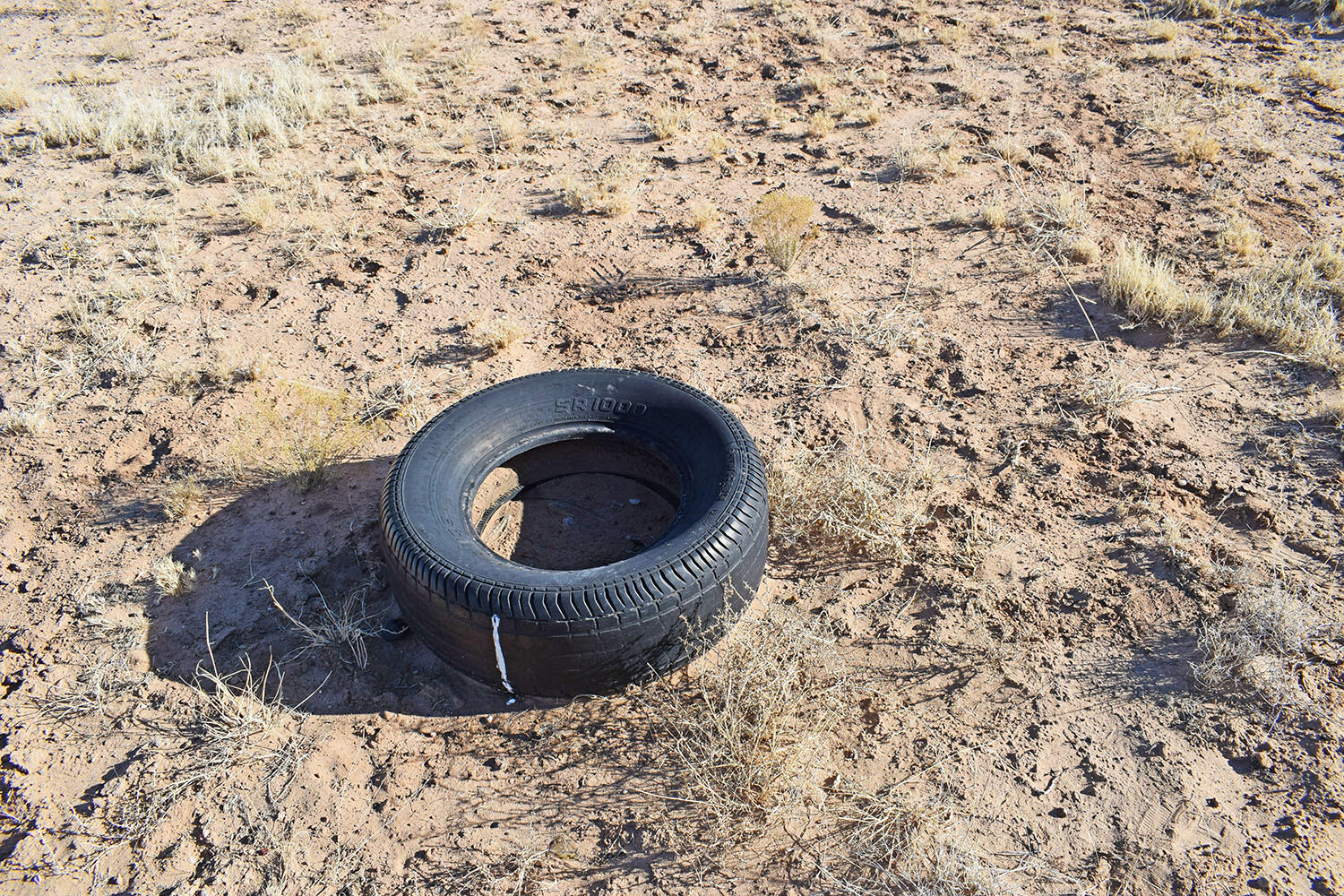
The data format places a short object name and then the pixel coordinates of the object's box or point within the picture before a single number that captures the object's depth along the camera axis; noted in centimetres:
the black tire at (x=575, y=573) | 346
